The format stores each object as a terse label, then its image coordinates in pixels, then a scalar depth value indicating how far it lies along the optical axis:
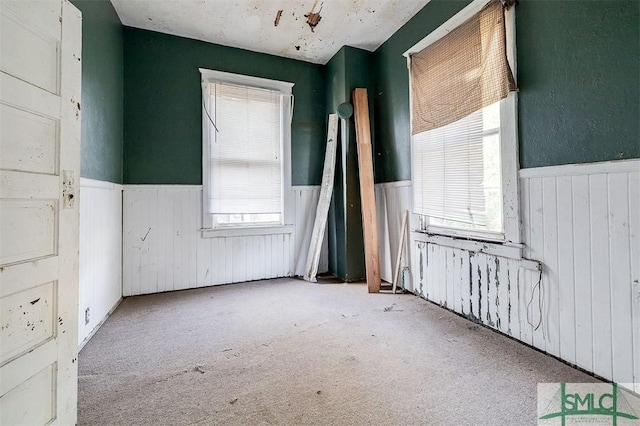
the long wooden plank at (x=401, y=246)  3.22
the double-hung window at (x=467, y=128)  2.13
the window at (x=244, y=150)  3.54
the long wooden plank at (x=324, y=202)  3.84
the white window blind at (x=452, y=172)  2.38
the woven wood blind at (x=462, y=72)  2.16
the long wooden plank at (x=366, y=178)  3.44
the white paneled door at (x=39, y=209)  1.07
